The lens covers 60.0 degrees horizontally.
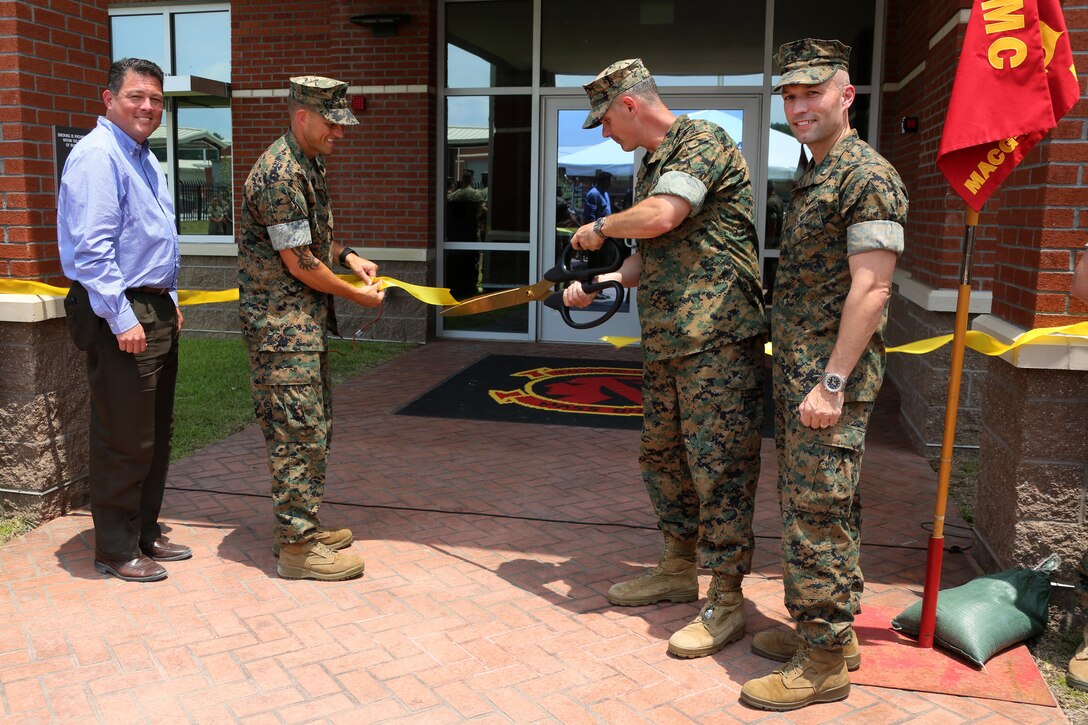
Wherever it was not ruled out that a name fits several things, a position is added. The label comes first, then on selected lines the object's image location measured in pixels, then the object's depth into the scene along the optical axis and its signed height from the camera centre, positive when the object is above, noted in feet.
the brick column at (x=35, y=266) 14.78 -0.69
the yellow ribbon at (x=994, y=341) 11.70 -1.25
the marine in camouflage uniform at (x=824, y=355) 9.49 -1.18
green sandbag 11.04 -4.38
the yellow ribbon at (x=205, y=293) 14.92 -1.08
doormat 23.41 -4.30
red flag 10.43 +1.87
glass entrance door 32.07 +2.28
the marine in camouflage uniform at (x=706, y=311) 11.10 -0.85
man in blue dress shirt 12.42 -0.86
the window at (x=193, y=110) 36.47 +4.50
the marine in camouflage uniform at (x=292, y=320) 12.76 -1.26
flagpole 11.03 -2.37
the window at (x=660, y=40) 31.71 +6.73
